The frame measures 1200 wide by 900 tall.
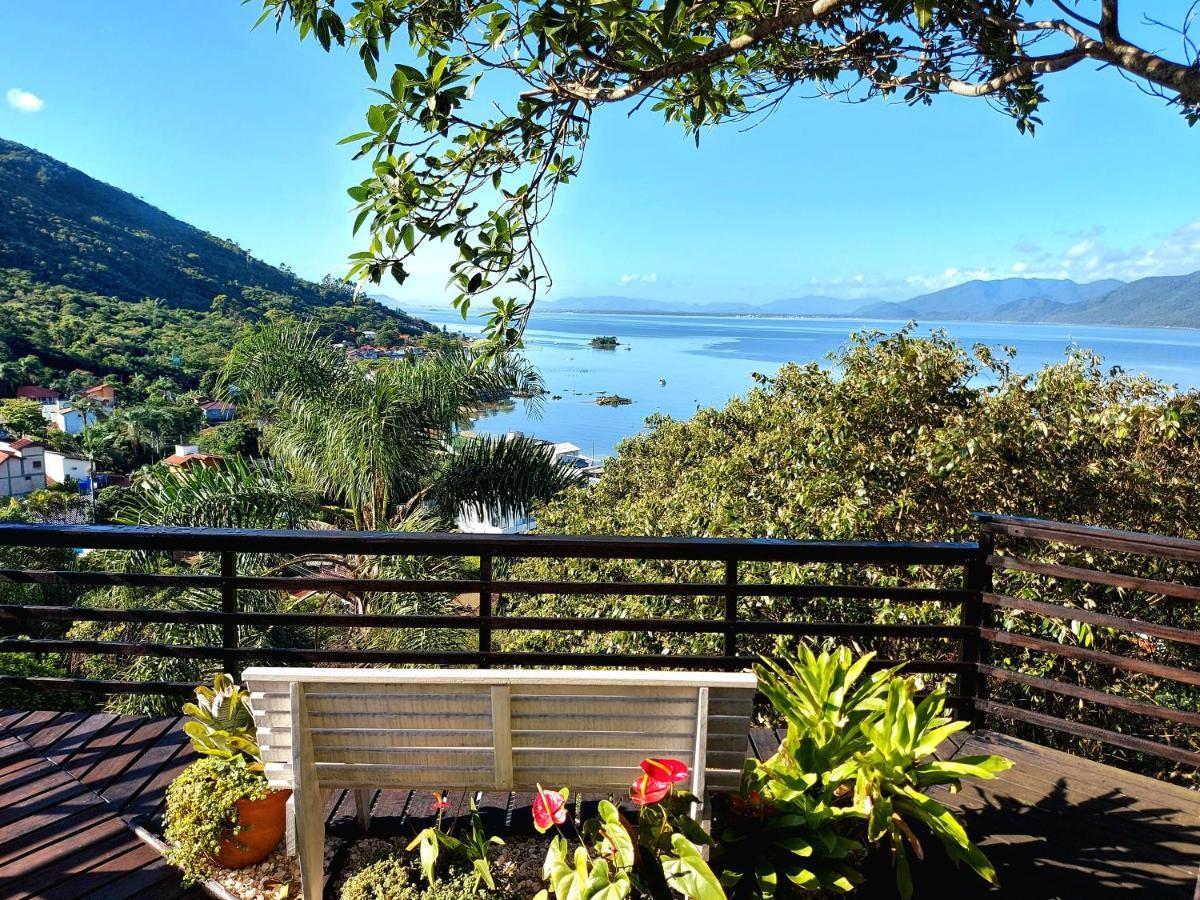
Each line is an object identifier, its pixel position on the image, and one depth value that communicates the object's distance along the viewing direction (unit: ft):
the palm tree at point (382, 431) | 30.04
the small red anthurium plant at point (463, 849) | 6.35
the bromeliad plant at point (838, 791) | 6.45
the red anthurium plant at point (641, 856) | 5.44
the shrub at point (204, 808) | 6.88
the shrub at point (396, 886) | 6.44
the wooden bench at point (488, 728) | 6.05
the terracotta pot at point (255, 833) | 7.12
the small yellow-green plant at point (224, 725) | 7.50
